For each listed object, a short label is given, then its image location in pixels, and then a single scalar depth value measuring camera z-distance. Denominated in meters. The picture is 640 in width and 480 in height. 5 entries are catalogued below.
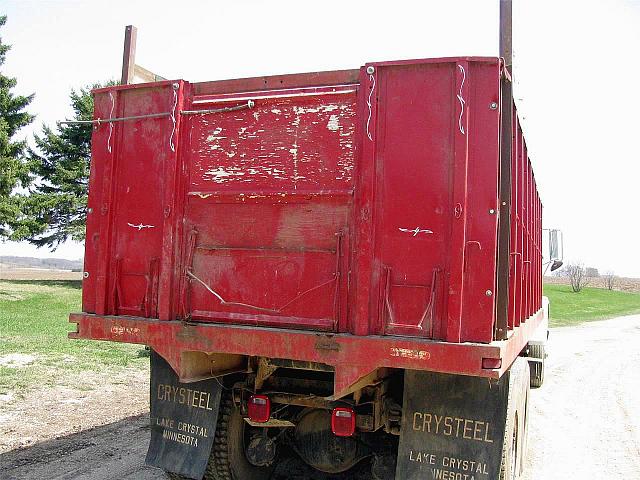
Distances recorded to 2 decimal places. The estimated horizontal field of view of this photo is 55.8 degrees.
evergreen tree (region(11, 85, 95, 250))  32.22
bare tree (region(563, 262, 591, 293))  50.25
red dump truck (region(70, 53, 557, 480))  3.55
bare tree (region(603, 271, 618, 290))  58.67
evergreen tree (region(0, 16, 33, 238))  25.75
